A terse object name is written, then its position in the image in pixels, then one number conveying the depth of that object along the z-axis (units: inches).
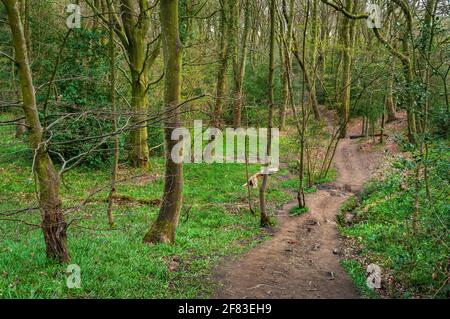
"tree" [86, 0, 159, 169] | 660.7
